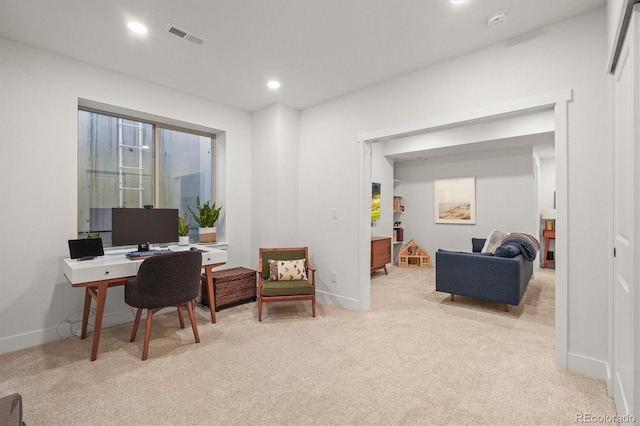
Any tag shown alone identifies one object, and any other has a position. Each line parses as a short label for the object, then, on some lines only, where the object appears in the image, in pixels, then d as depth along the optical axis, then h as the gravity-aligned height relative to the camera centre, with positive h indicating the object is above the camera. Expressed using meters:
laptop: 2.77 -0.33
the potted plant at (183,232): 3.67 -0.23
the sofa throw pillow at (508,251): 3.65 -0.45
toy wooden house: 6.61 -0.93
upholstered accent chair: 3.35 -0.74
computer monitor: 3.06 -0.14
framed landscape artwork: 6.34 +0.28
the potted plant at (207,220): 4.04 -0.10
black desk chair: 2.52 -0.61
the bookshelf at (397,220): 6.90 -0.16
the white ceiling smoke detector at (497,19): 2.28 +1.46
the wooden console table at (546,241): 6.29 -0.57
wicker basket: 3.64 -0.91
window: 3.36 +0.56
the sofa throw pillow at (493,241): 4.92 -0.44
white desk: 2.44 -0.51
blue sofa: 3.52 -0.75
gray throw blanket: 3.87 -0.40
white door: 1.29 -0.08
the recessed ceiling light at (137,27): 2.42 +1.48
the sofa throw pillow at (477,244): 5.73 -0.57
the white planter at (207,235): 4.04 -0.29
